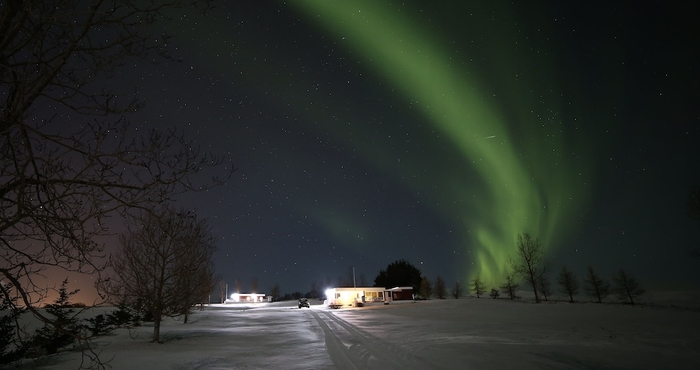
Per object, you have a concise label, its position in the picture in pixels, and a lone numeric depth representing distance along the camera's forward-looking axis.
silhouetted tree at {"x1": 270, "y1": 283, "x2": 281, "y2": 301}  139.38
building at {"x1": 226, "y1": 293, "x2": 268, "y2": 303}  119.56
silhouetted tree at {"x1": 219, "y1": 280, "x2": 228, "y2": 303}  105.97
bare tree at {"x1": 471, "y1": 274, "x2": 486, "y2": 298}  91.00
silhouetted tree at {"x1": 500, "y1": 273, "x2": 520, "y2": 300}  71.55
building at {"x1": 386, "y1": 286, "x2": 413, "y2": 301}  80.44
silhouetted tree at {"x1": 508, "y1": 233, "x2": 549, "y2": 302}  53.84
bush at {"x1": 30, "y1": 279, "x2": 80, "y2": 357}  14.67
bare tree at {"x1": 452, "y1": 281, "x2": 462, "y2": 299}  96.70
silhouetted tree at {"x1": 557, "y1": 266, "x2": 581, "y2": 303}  59.38
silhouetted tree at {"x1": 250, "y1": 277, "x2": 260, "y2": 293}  149.90
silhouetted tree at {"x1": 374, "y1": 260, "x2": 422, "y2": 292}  89.12
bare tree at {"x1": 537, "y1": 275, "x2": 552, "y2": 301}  64.09
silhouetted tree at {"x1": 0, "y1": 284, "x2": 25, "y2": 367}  12.60
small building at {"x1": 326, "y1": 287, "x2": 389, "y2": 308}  65.44
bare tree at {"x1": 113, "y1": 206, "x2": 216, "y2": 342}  18.33
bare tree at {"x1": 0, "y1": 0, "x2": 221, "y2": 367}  3.12
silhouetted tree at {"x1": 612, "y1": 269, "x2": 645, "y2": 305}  51.19
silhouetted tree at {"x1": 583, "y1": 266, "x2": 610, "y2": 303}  55.38
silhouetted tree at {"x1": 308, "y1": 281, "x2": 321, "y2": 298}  163.06
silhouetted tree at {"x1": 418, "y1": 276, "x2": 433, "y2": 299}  85.31
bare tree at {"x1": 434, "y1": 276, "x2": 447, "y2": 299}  91.84
